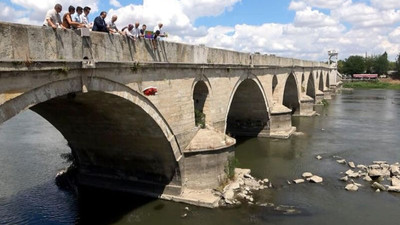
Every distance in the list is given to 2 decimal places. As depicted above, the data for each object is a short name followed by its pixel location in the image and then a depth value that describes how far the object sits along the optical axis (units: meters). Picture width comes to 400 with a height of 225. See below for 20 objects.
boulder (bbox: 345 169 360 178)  15.90
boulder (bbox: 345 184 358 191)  14.40
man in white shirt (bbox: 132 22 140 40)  10.64
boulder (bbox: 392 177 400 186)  14.57
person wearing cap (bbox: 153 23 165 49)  11.23
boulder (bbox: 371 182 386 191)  14.42
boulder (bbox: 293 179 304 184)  15.27
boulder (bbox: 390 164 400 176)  15.89
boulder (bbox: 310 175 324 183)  15.29
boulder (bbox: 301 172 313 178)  15.82
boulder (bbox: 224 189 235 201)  12.86
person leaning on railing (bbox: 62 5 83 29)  8.42
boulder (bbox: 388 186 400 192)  14.17
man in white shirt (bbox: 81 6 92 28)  8.84
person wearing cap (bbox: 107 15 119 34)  10.09
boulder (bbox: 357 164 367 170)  16.98
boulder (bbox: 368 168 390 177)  15.62
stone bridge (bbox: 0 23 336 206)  7.47
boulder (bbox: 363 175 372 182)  15.42
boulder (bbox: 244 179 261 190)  14.47
